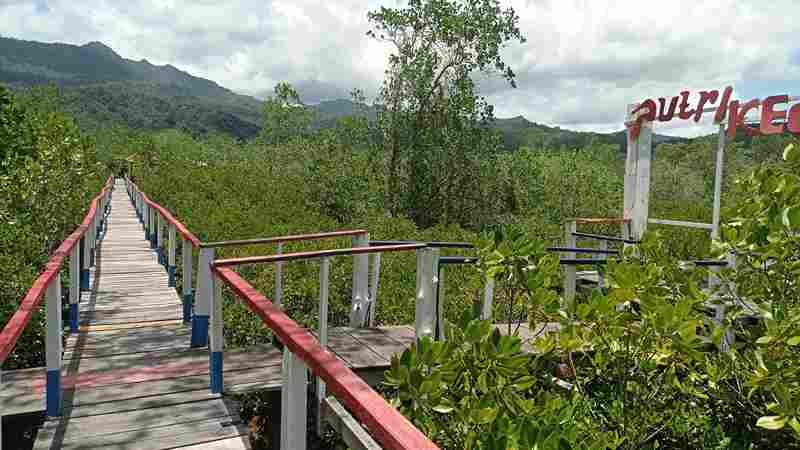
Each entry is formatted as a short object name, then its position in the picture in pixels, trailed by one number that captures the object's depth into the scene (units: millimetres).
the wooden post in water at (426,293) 4434
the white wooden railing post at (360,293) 5660
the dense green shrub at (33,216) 7086
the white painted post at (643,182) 7574
